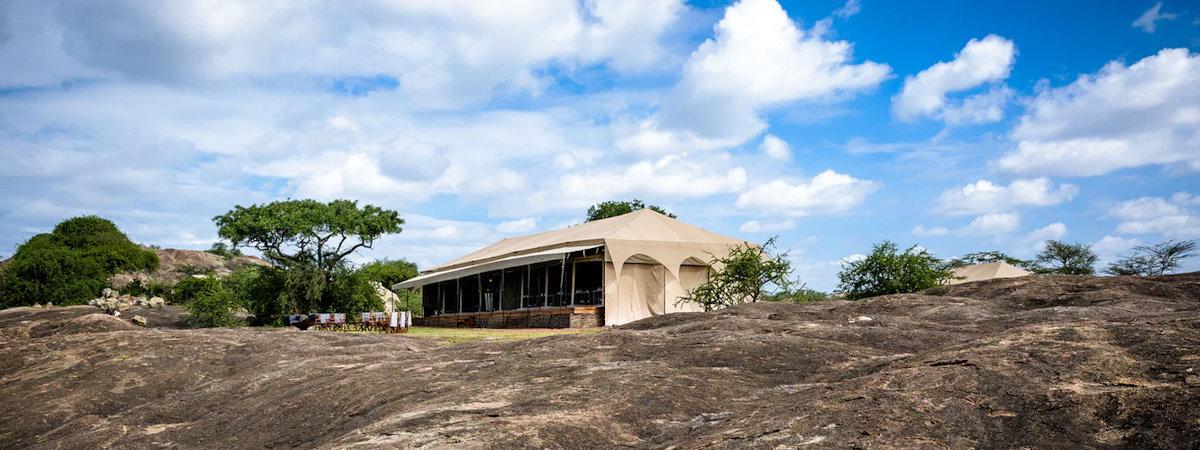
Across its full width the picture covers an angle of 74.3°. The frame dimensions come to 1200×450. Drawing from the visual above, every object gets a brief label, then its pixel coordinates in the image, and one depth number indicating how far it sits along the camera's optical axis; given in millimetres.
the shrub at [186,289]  42378
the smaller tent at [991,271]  36188
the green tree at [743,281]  23312
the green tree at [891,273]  21312
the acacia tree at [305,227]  33781
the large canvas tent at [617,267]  29641
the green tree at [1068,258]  41625
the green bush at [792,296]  24397
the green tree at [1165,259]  29578
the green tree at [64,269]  39688
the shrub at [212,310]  30359
